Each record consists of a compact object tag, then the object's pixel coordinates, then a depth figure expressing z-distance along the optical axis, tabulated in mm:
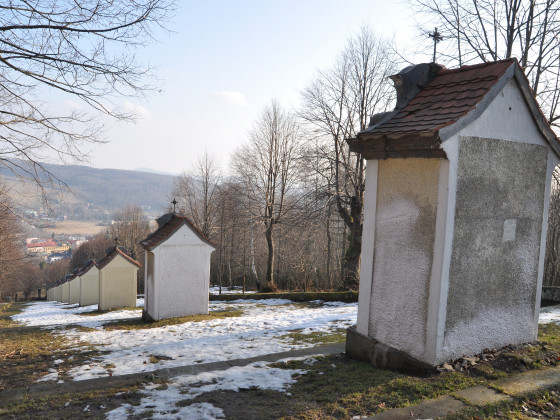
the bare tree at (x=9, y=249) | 29156
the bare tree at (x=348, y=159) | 19469
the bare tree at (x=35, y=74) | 6004
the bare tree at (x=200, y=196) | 33156
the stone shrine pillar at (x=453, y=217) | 4922
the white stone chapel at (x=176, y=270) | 11609
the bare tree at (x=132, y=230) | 47506
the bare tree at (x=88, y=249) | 67438
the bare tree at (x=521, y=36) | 12906
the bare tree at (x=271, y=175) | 25547
